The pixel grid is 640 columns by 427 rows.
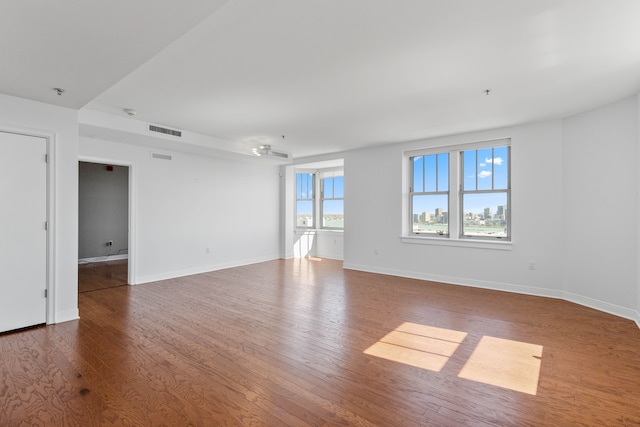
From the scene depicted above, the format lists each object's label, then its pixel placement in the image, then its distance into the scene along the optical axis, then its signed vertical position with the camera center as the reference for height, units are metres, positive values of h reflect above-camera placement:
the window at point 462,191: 5.29 +0.39
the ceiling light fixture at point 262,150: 6.47 +1.30
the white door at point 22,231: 3.23 -0.22
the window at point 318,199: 8.76 +0.38
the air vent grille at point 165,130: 4.88 +1.32
